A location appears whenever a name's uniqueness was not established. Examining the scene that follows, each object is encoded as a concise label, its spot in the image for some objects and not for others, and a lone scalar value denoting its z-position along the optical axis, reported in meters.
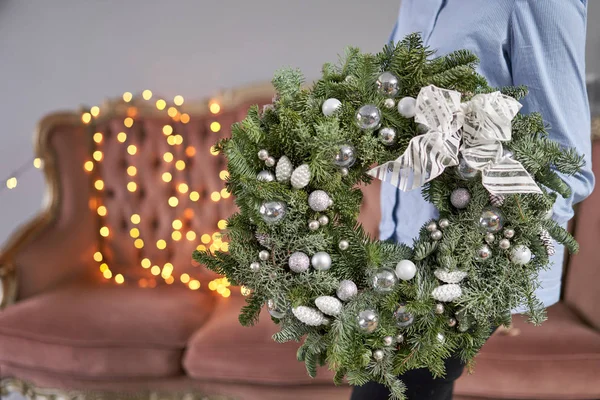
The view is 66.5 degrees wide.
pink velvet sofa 1.41
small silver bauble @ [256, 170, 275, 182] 0.63
